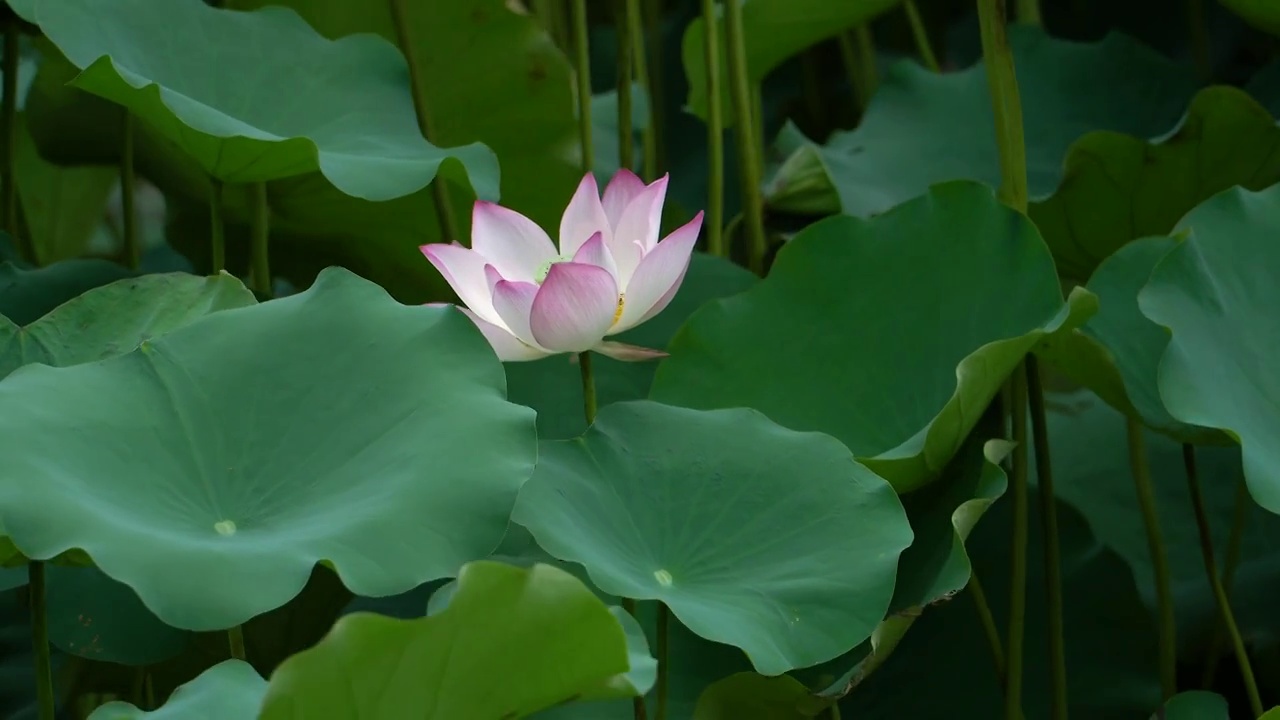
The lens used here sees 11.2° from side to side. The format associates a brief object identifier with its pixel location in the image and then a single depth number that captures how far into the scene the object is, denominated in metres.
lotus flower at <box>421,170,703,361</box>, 4.91
